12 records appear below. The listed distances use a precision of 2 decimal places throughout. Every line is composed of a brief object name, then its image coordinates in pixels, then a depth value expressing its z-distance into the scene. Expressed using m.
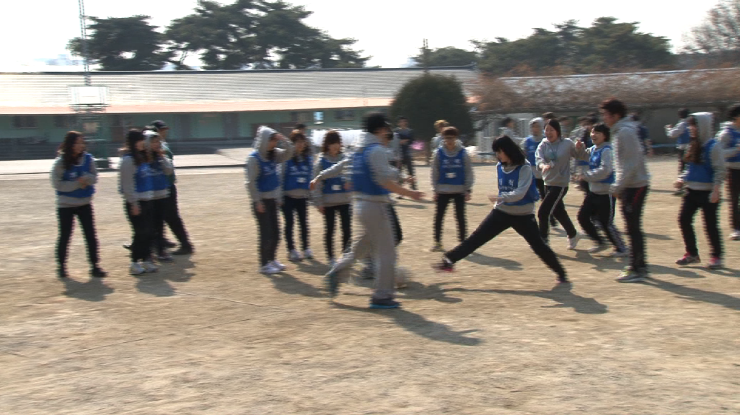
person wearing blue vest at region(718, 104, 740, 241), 9.23
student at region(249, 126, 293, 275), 8.86
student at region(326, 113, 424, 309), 6.69
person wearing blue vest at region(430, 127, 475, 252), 10.05
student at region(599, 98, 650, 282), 7.62
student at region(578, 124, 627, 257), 8.96
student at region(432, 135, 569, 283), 7.57
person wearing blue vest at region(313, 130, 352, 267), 9.07
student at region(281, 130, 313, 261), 9.61
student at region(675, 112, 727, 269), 8.26
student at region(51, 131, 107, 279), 8.72
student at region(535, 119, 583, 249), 9.41
